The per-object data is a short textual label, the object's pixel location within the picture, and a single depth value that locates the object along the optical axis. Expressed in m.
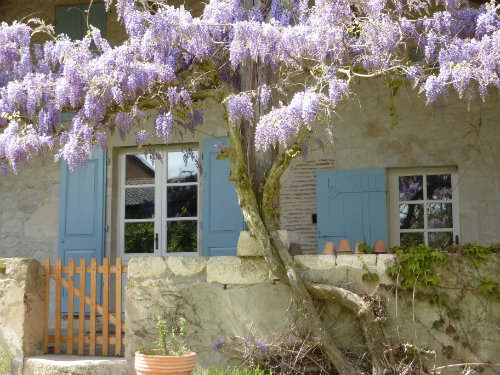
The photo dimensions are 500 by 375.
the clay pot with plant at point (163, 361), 3.91
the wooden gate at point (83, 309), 5.10
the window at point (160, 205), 7.04
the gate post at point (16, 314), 4.96
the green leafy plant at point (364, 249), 4.90
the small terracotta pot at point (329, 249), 4.97
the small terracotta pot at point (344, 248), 5.06
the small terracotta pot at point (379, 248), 5.01
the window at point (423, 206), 6.59
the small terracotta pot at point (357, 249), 4.92
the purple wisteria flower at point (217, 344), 4.65
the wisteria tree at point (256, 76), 4.43
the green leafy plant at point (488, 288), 4.35
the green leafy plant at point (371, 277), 4.52
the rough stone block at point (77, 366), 4.75
